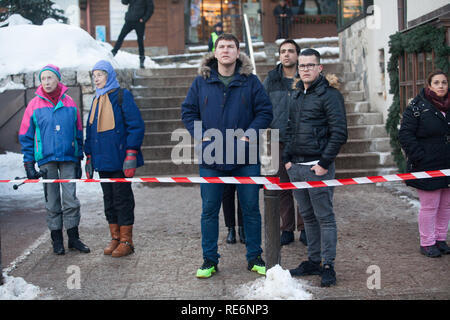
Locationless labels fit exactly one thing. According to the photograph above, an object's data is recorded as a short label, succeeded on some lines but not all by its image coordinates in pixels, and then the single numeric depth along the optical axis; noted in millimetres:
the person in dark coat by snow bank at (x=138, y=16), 12086
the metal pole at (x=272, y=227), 4105
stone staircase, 9242
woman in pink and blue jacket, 5352
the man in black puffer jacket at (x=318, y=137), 4242
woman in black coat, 4996
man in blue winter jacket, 4520
